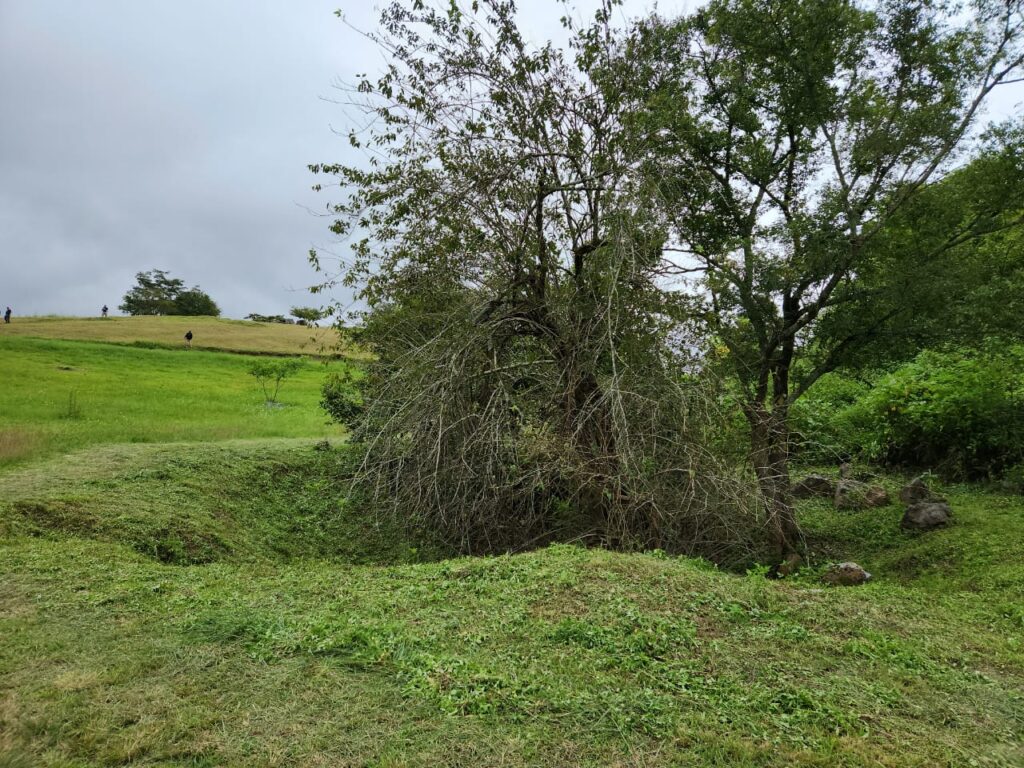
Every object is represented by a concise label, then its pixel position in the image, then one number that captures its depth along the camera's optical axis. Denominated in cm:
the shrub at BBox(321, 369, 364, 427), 1238
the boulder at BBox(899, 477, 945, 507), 925
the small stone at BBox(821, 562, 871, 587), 643
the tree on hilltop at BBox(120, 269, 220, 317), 7431
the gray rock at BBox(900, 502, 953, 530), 820
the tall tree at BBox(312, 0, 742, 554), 704
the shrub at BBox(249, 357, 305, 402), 2345
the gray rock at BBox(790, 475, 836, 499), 1145
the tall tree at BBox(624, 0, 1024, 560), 727
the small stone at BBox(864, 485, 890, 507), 1012
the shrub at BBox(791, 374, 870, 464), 1243
